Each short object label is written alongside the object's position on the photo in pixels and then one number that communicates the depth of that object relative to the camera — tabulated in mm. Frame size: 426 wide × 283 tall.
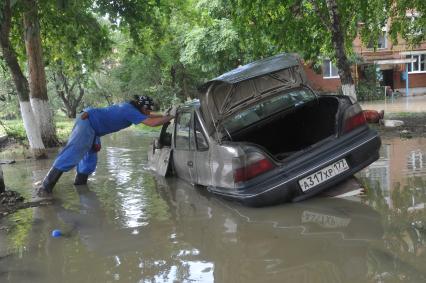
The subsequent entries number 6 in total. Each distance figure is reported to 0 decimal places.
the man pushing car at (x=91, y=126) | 7203
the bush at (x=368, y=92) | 34094
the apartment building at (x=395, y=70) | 38375
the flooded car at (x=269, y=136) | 5316
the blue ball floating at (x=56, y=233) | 5200
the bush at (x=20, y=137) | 15005
